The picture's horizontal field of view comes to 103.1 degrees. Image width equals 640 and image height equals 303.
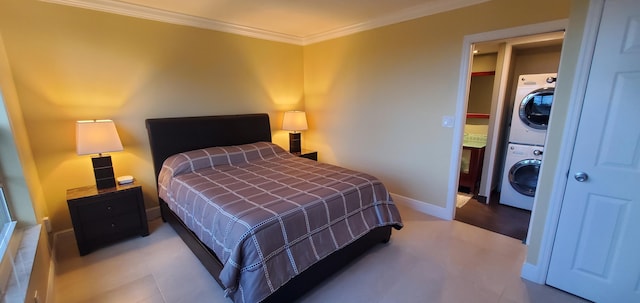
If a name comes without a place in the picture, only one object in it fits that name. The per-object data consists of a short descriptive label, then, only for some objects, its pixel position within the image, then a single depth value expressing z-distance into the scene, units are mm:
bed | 1552
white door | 1462
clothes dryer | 2955
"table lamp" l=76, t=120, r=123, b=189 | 2217
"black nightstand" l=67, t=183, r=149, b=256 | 2229
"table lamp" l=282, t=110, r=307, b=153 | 3865
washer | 3117
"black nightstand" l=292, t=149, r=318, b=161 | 3848
